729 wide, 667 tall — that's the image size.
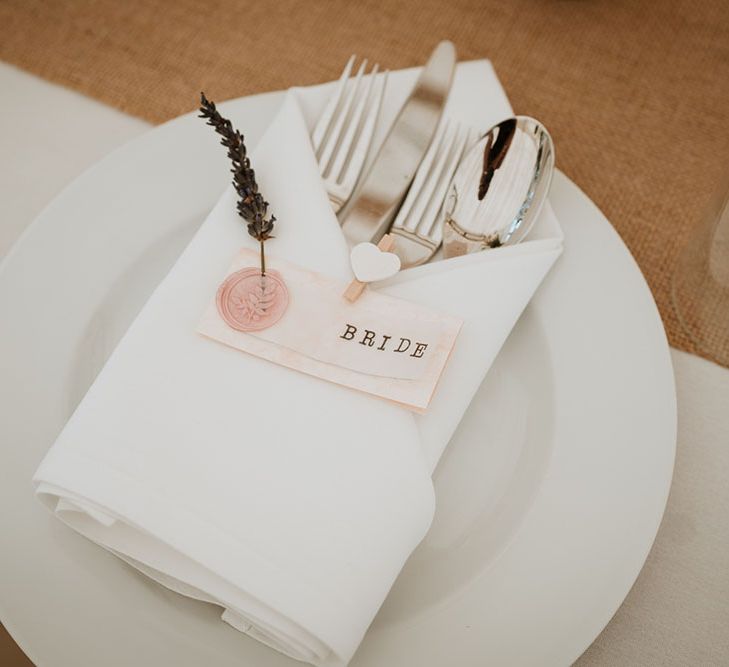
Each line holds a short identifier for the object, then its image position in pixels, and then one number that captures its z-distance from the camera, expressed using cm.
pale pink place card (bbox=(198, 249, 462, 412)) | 48
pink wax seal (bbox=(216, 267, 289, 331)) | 50
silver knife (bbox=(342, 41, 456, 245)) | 59
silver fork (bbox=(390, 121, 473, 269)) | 59
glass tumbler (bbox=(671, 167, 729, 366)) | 64
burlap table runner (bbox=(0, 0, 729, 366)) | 75
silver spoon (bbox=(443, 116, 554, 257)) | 59
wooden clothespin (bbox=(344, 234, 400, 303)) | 50
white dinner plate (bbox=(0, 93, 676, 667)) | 46
